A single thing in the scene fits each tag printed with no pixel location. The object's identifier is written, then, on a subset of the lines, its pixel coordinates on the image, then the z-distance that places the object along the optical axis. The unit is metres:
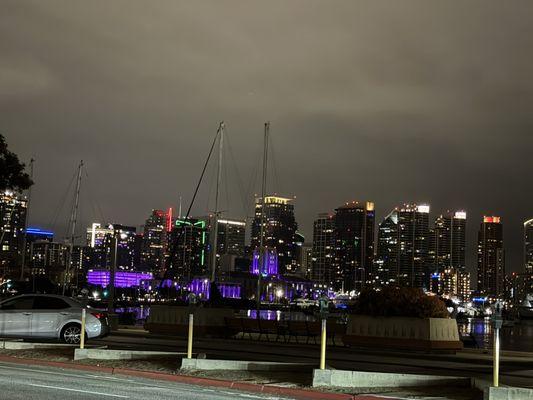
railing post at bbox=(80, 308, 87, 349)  18.03
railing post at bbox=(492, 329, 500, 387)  12.27
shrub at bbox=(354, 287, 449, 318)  25.53
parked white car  22.11
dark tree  34.31
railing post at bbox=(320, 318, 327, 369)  13.98
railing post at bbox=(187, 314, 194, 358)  16.33
